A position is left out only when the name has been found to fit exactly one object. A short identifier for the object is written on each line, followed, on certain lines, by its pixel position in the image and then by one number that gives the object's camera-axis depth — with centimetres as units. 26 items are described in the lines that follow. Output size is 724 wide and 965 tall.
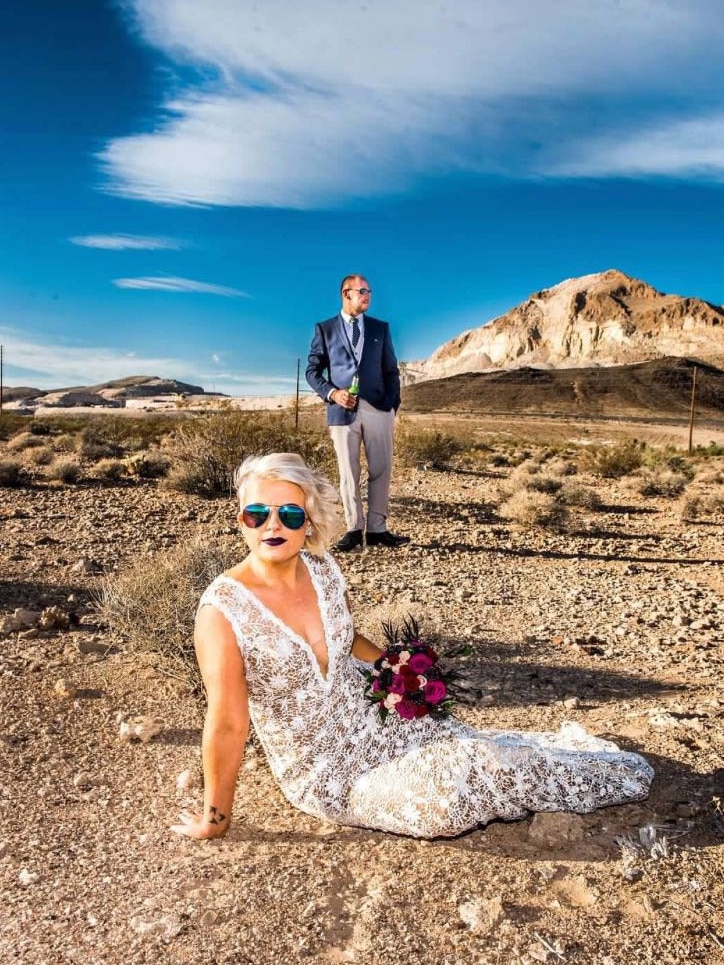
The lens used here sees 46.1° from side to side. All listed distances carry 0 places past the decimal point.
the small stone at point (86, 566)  705
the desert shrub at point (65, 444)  1837
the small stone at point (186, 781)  344
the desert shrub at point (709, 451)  2696
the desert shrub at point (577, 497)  1155
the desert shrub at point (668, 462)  1831
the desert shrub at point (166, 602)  475
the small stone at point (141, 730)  394
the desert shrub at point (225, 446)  1127
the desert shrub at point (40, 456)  1445
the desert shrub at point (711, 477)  1563
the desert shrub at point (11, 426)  2489
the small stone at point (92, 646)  515
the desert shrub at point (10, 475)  1162
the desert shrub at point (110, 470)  1273
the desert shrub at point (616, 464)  1686
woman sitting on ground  280
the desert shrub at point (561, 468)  1673
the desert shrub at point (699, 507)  1126
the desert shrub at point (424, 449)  1684
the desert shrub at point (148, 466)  1301
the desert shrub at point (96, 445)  1609
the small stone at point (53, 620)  549
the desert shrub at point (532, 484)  1173
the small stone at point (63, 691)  443
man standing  744
